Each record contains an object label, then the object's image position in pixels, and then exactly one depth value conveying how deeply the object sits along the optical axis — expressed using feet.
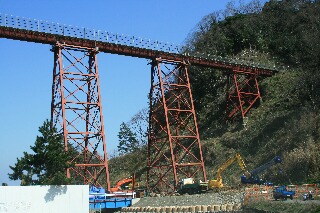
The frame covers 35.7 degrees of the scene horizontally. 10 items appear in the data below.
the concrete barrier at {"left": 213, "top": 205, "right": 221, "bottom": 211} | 81.90
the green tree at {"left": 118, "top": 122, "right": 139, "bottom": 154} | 211.00
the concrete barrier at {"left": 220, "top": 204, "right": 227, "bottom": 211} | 80.27
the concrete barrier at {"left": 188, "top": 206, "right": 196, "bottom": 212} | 85.57
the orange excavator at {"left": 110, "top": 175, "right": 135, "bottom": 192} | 129.82
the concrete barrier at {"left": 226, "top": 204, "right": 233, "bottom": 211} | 79.33
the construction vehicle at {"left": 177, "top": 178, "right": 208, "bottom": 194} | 104.88
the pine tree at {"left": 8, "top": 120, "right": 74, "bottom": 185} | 85.10
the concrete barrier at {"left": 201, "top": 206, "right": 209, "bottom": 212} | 84.02
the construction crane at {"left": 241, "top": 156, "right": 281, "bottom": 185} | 101.20
